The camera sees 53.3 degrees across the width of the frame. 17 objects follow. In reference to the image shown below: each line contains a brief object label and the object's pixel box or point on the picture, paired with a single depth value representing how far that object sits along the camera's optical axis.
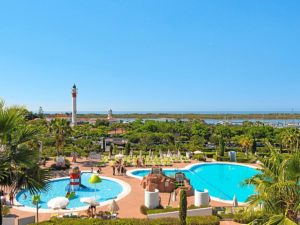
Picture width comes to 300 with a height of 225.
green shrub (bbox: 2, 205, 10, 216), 13.10
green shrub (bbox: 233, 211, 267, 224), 6.16
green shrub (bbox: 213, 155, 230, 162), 32.84
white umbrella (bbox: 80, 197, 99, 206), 15.02
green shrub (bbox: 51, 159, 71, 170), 26.60
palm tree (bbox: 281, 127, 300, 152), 32.34
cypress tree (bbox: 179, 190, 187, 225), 11.74
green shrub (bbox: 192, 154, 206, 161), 32.80
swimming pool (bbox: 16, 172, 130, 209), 18.25
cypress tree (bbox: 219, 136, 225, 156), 34.02
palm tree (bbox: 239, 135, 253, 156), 35.28
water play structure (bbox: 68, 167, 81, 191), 21.01
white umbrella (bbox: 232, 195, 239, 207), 16.22
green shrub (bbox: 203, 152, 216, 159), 35.44
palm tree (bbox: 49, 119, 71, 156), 29.31
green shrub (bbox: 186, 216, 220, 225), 12.95
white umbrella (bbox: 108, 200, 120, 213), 15.05
